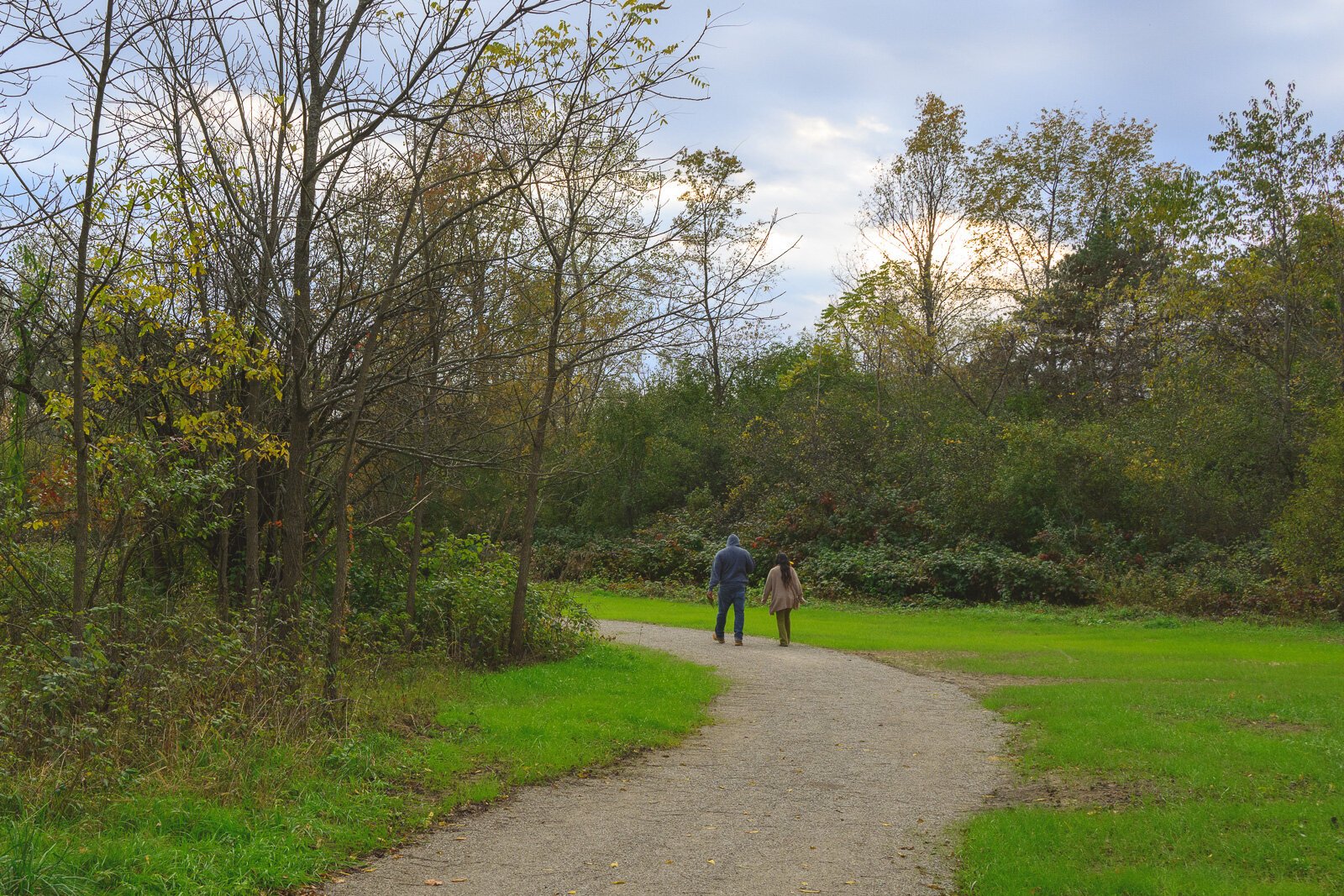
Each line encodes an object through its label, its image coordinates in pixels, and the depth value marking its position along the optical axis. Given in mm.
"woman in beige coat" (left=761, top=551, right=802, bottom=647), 18297
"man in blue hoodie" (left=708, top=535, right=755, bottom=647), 18453
